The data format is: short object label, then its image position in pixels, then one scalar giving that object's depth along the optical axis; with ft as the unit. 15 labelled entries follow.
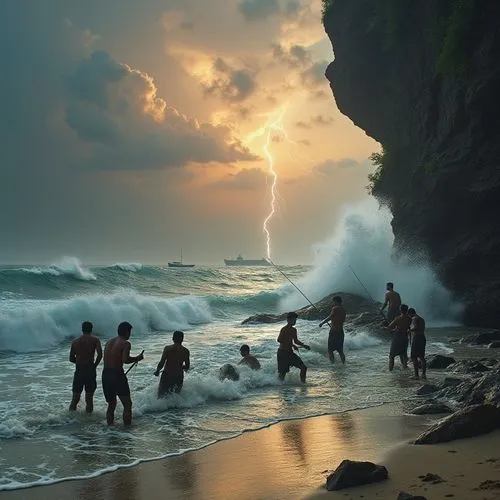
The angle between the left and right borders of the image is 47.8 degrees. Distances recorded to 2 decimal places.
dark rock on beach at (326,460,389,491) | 18.29
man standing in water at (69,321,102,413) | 33.32
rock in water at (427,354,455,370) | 47.37
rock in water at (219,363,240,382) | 41.70
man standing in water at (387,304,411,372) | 47.19
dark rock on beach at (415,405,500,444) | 22.65
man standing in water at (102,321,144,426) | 30.48
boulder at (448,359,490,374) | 41.51
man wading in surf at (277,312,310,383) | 42.78
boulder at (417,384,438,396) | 35.96
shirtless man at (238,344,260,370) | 44.09
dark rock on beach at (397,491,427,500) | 15.35
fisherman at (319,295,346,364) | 52.03
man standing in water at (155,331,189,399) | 34.45
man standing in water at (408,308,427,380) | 43.19
